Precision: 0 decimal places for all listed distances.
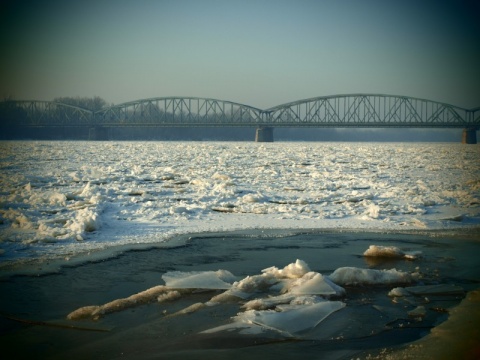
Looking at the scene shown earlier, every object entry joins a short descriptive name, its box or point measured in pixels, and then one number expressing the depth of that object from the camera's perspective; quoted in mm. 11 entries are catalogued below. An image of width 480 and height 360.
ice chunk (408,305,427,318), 4262
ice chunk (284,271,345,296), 4797
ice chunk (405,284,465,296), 4918
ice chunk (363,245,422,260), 6526
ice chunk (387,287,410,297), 4838
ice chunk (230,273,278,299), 4906
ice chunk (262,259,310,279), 5355
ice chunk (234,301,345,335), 3990
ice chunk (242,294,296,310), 4461
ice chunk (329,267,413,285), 5273
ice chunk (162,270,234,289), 5043
